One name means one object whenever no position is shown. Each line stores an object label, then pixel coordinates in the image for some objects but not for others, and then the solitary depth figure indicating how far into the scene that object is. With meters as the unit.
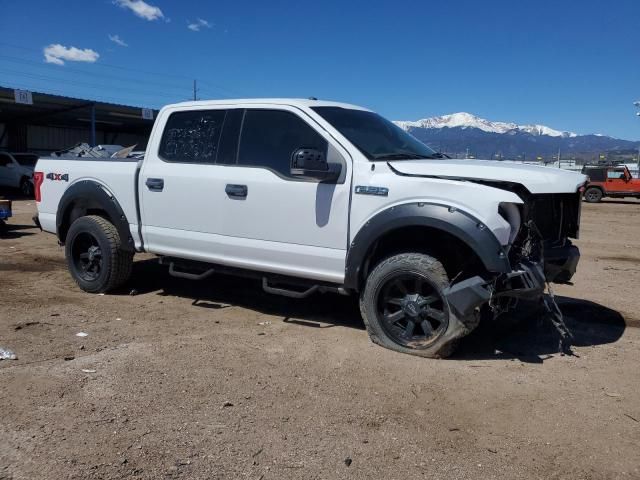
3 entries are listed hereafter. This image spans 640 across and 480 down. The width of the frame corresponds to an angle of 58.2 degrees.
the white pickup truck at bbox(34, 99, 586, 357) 4.20
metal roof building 26.28
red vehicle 26.72
